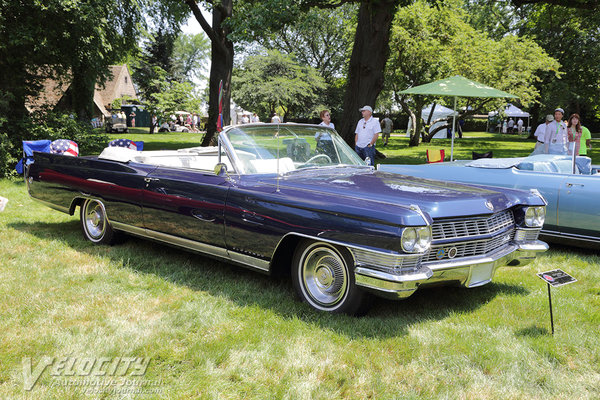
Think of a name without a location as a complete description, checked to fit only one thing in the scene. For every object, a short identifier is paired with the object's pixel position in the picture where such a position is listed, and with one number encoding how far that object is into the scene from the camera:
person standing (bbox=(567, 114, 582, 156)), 9.91
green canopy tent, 11.62
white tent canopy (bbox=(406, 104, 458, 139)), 32.34
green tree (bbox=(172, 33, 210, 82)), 71.50
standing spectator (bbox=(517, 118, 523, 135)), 43.79
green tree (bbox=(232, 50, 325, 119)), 34.78
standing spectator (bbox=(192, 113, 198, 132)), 42.12
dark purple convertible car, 3.39
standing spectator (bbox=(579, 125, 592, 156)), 10.37
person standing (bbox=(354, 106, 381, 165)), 9.59
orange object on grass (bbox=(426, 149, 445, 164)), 9.14
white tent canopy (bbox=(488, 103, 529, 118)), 40.24
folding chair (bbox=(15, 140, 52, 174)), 10.85
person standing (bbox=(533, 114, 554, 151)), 10.83
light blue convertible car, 5.38
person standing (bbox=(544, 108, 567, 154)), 9.92
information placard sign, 3.44
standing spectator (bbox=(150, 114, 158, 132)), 34.52
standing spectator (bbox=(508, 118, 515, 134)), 44.30
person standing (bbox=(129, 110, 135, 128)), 46.06
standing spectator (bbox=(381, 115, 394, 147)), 25.02
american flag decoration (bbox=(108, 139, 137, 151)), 9.35
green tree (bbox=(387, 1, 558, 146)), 20.66
